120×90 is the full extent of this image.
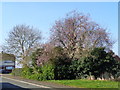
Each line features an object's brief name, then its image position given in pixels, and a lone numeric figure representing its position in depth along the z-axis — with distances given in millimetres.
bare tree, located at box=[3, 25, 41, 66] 40938
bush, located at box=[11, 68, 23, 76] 33719
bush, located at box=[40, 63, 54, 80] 24341
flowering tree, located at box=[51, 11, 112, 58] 23922
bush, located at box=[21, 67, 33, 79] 29039
